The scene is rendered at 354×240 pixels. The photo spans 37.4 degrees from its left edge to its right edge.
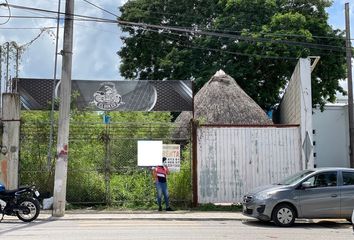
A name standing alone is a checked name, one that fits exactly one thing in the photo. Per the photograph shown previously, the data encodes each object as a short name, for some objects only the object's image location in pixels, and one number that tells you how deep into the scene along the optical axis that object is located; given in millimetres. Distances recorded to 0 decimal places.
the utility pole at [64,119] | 15656
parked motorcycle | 13969
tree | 31672
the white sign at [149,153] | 17453
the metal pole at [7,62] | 18266
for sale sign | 17672
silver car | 13609
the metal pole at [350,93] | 24862
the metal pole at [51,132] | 17438
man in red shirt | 16641
